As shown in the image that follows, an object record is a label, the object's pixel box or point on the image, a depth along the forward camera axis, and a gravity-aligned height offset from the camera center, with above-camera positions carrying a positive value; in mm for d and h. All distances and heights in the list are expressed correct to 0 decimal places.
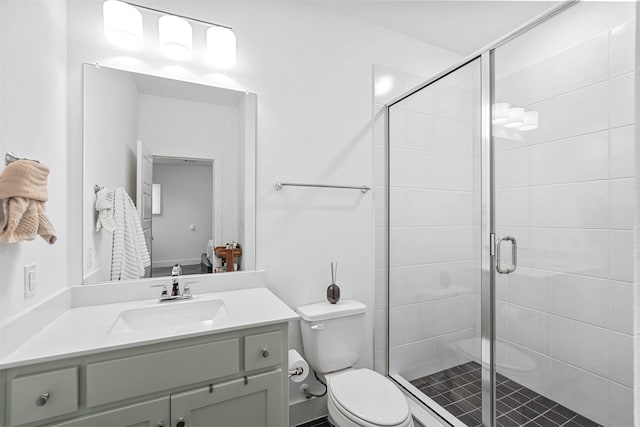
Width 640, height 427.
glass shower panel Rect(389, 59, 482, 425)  1638 -176
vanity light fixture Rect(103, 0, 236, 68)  1406 +888
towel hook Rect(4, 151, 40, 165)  939 +176
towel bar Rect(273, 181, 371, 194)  1777 +175
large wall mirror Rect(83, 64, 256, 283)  1446 +191
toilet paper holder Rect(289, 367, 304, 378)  1566 -808
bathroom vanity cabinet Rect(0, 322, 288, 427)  918 -587
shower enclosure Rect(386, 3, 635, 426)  1279 -47
